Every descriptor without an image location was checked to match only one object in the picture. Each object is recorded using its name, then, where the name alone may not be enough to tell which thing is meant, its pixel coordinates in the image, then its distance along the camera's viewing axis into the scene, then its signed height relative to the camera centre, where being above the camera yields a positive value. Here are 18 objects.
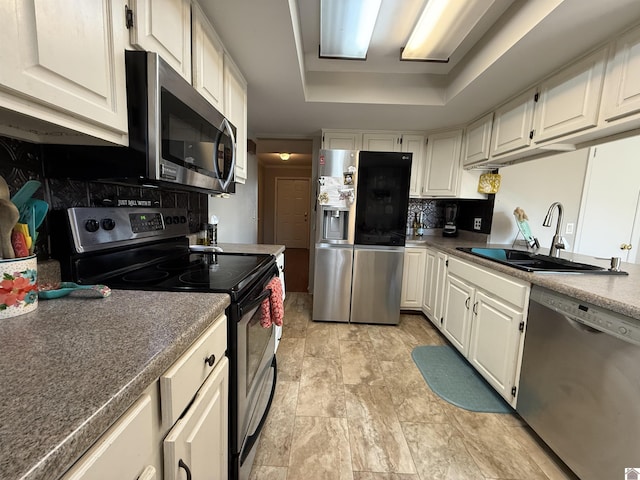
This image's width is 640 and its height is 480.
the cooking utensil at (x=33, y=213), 0.74 -0.04
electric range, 0.92 -0.29
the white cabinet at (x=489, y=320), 1.53 -0.69
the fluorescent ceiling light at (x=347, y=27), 1.45 +1.12
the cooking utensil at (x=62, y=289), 0.77 -0.27
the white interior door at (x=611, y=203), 1.82 +0.15
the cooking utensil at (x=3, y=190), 0.65 +0.02
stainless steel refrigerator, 2.61 -0.23
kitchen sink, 1.46 -0.27
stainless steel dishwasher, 0.99 -0.69
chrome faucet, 1.81 -0.15
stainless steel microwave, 0.84 +0.21
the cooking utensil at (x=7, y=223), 0.65 -0.06
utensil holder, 0.63 -0.22
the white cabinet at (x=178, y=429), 0.42 -0.47
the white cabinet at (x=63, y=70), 0.55 +0.31
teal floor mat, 1.65 -1.14
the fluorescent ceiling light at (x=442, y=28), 1.44 +1.13
